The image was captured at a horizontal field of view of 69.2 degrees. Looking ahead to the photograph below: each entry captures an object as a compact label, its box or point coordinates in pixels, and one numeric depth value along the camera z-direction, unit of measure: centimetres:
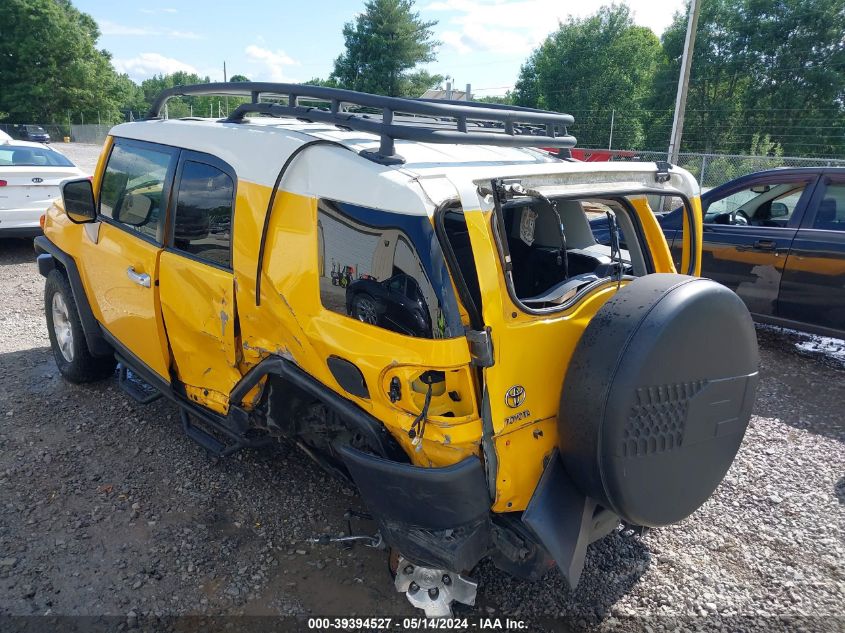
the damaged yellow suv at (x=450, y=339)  212
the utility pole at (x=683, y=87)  1614
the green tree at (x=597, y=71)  3922
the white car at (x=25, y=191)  794
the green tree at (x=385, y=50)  4016
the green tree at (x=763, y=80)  3316
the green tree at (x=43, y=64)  4925
